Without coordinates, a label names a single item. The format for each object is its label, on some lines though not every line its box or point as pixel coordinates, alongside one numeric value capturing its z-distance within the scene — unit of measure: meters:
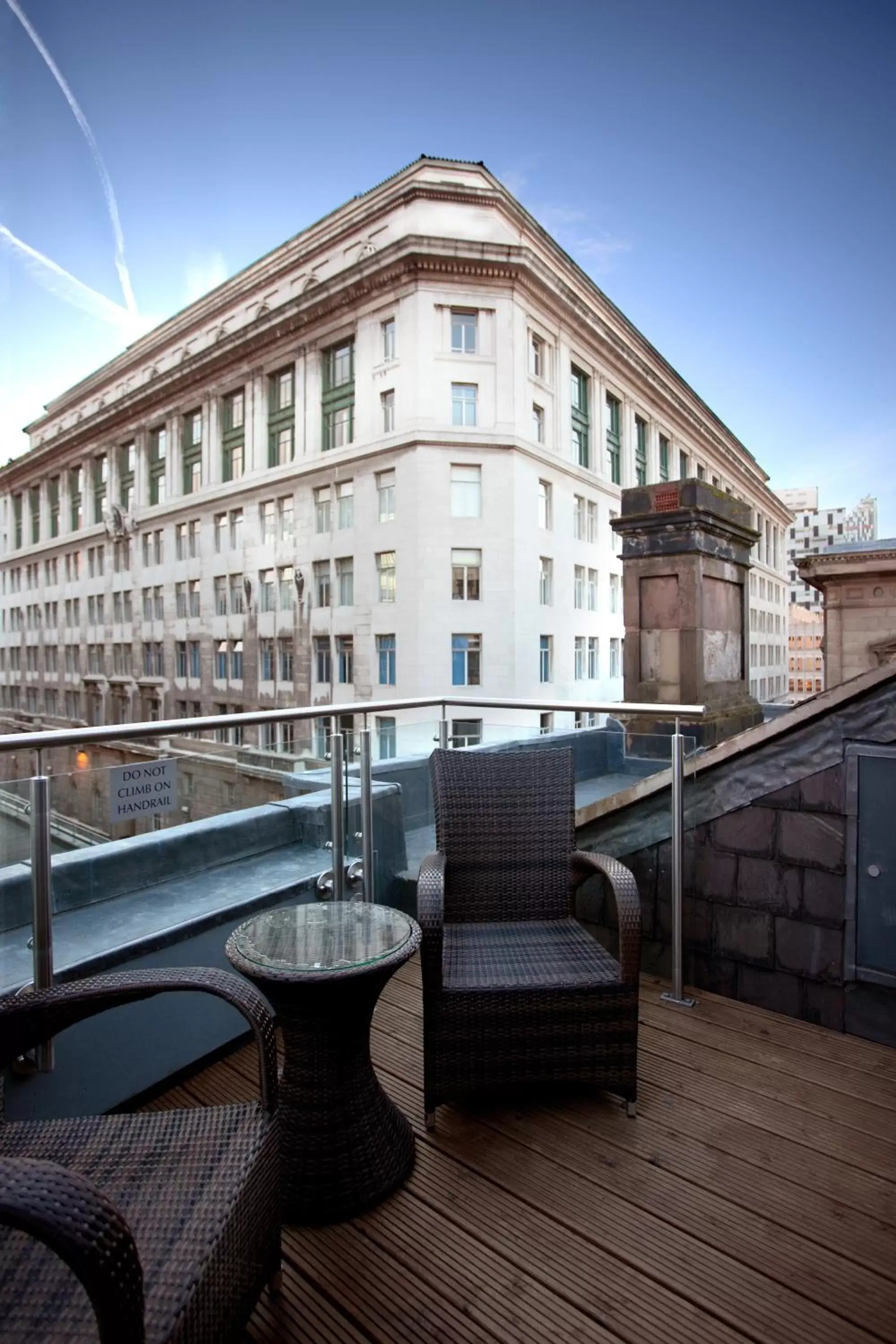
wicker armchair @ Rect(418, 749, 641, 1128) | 2.21
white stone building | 24.55
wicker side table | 1.83
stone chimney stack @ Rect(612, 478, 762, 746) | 6.86
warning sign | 2.35
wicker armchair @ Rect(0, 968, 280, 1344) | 0.89
